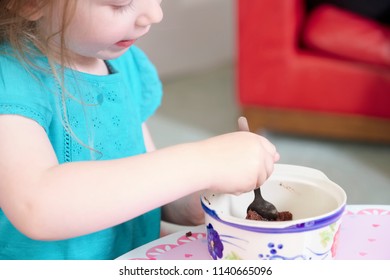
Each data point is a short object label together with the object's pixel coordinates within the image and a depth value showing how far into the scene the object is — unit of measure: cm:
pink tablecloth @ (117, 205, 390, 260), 72
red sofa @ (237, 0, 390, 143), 216
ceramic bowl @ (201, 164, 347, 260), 64
